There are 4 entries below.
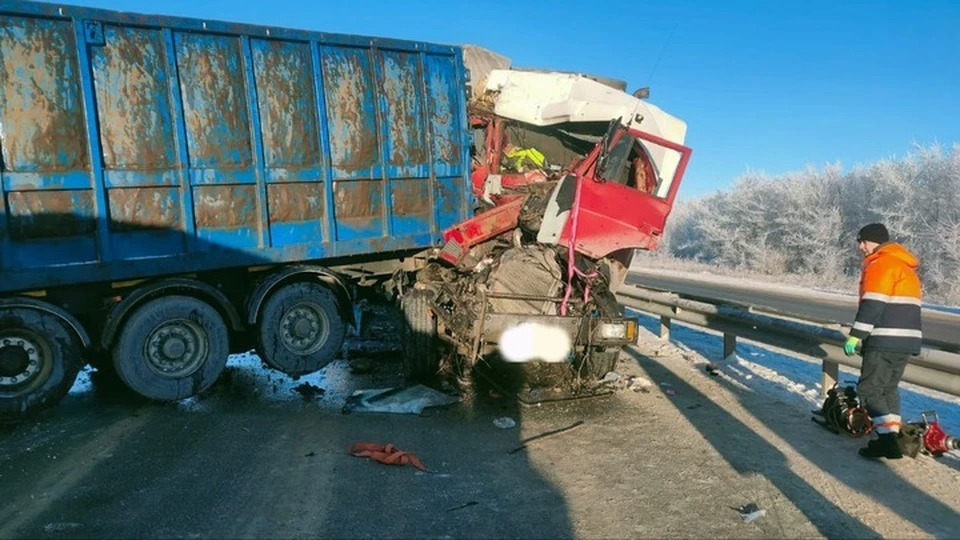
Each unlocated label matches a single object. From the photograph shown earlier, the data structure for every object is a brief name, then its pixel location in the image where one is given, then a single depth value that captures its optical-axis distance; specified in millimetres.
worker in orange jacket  4090
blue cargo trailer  4625
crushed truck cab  5273
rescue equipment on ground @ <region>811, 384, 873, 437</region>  4406
